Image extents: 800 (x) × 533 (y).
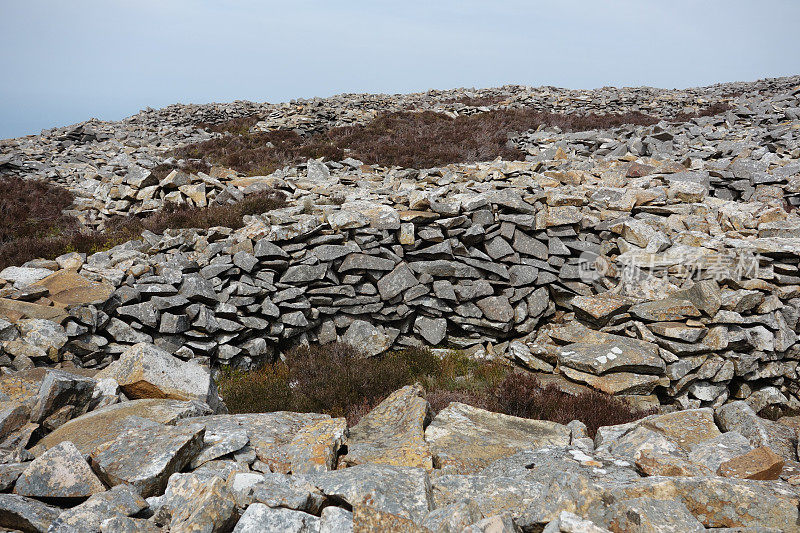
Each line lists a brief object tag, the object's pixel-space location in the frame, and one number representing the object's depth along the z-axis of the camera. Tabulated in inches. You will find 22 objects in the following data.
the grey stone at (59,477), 114.8
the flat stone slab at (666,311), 308.2
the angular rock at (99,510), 98.8
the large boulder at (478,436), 161.8
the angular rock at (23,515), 101.8
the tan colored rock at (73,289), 257.3
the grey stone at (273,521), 98.3
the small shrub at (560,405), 234.5
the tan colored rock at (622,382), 281.3
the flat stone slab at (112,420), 145.4
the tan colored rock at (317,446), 145.6
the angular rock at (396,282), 341.1
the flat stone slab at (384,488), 109.7
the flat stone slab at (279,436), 148.7
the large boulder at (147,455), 124.3
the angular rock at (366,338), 332.2
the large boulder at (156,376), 192.4
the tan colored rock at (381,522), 99.5
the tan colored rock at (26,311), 233.0
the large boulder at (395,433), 154.9
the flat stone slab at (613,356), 289.0
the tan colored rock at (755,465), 126.3
